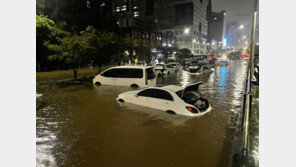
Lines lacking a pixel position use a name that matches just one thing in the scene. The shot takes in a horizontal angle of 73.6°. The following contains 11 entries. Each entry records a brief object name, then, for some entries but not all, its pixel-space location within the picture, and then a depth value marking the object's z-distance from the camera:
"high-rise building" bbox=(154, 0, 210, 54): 111.75
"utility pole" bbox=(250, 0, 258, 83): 8.10
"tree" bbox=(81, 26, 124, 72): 18.89
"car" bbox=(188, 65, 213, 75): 25.86
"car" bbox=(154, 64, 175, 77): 23.48
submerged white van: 14.91
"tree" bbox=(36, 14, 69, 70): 15.78
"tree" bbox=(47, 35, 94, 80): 17.38
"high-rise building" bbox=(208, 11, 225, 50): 181.80
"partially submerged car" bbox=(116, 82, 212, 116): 8.54
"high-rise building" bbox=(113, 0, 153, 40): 58.41
